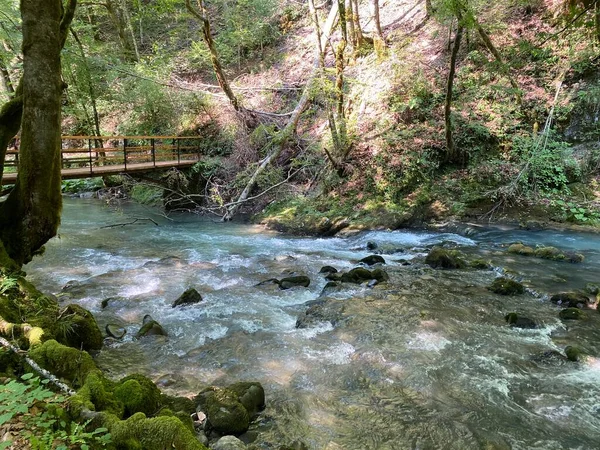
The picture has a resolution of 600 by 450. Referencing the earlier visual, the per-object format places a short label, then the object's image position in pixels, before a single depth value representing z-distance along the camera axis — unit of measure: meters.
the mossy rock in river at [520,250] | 9.66
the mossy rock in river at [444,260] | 8.95
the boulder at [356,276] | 8.21
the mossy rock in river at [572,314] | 6.30
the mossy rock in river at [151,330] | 6.00
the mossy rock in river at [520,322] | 6.11
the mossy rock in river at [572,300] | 6.82
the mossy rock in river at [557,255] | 9.13
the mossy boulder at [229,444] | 3.40
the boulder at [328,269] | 8.91
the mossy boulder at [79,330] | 5.16
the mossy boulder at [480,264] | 8.91
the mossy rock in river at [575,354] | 5.13
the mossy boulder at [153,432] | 2.75
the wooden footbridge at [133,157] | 10.74
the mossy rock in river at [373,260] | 9.51
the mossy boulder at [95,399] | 2.87
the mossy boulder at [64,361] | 3.68
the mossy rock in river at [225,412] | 3.79
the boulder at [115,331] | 5.94
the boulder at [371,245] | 10.87
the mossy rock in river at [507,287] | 7.41
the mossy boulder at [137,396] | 3.55
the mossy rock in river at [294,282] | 8.14
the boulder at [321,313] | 6.35
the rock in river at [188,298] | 7.22
